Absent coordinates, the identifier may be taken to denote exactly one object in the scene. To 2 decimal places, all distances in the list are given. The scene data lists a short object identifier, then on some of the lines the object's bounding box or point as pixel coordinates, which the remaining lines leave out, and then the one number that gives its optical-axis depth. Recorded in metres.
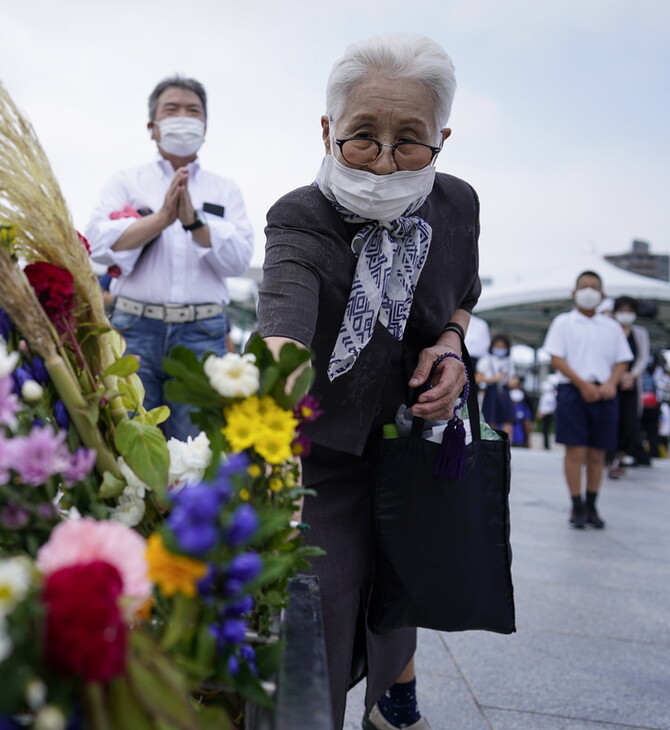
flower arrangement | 0.58
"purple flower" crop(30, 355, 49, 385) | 0.95
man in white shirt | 3.29
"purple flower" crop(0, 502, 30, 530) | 0.77
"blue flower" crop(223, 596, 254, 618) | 0.77
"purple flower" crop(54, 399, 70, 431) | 0.96
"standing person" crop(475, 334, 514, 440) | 9.66
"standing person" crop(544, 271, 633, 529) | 5.49
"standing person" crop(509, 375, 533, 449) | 13.62
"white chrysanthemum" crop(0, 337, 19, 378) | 0.74
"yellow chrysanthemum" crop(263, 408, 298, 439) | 0.86
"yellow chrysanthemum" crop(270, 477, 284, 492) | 0.91
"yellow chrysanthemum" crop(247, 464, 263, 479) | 0.86
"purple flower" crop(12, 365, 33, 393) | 0.90
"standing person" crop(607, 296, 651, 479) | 8.11
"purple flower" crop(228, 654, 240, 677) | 0.77
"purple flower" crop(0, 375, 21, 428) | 0.71
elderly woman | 1.57
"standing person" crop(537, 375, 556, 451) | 15.47
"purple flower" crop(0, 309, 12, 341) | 0.93
